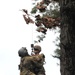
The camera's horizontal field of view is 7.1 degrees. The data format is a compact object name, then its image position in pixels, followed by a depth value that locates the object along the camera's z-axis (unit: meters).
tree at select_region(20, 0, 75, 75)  12.09
